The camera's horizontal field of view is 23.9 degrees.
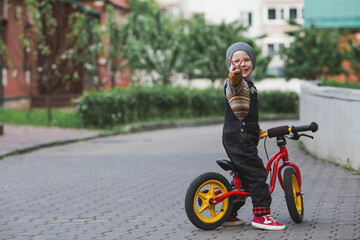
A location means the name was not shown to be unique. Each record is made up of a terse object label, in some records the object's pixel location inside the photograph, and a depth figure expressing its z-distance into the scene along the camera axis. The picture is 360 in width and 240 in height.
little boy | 6.51
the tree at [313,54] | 35.78
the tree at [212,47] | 34.78
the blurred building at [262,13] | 65.44
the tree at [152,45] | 33.47
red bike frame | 6.67
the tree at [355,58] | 25.22
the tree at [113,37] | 33.62
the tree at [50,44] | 22.98
